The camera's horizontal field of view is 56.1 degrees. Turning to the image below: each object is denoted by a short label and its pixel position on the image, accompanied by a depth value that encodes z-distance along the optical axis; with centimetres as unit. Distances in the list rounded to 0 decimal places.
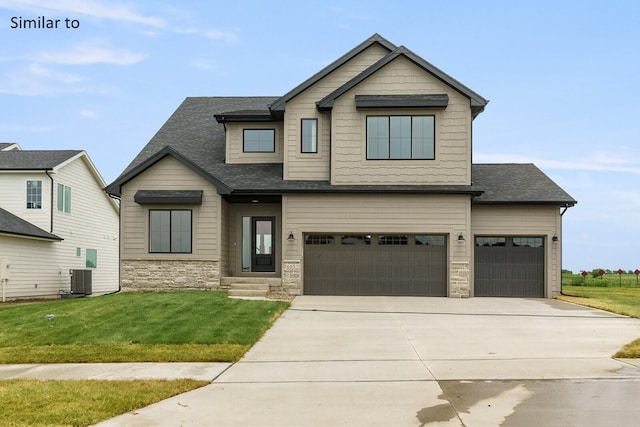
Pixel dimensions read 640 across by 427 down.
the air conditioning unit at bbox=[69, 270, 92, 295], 2758
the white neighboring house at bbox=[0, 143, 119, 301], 2534
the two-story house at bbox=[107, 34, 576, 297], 2184
